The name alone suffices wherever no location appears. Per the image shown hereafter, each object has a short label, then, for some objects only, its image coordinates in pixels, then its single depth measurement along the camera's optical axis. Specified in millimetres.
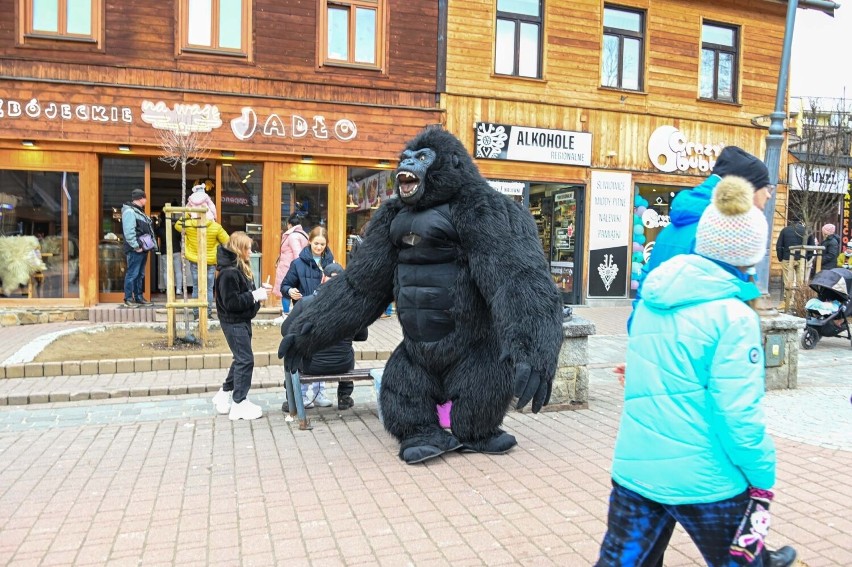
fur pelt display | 12180
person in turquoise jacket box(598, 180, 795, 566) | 2127
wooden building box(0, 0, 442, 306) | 12086
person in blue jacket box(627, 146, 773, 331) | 3578
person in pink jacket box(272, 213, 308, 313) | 9203
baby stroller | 10078
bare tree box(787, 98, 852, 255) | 17391
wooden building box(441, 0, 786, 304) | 14383
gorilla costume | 4492
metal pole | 7684
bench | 5798
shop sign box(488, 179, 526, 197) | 14578
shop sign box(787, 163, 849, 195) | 17562
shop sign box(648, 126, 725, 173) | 15648
